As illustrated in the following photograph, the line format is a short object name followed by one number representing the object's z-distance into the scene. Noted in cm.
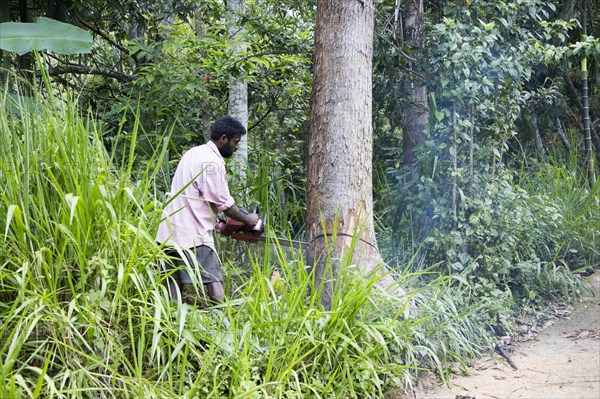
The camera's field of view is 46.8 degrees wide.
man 498
